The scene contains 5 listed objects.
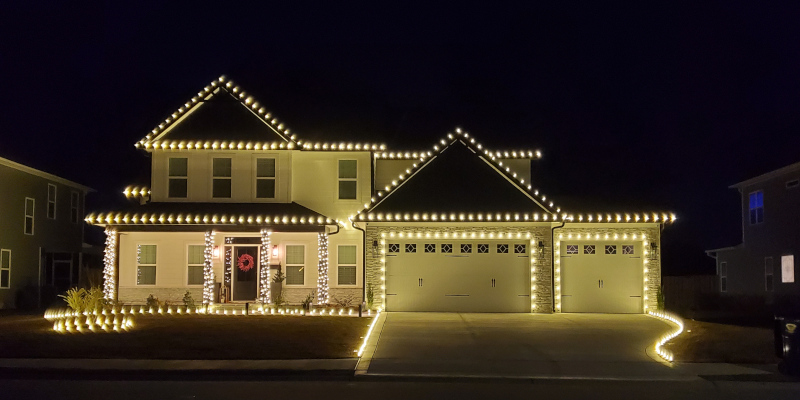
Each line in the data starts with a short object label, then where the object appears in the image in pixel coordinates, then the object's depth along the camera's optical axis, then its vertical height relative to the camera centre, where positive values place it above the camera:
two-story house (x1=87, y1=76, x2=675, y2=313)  24.84 +0.77
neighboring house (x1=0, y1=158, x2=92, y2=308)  29.80 +0.78
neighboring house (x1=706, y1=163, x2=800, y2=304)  30.71 +0.61
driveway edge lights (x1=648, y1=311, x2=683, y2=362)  16.37 -2.02
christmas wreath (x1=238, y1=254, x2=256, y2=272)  27.11 -0.30
